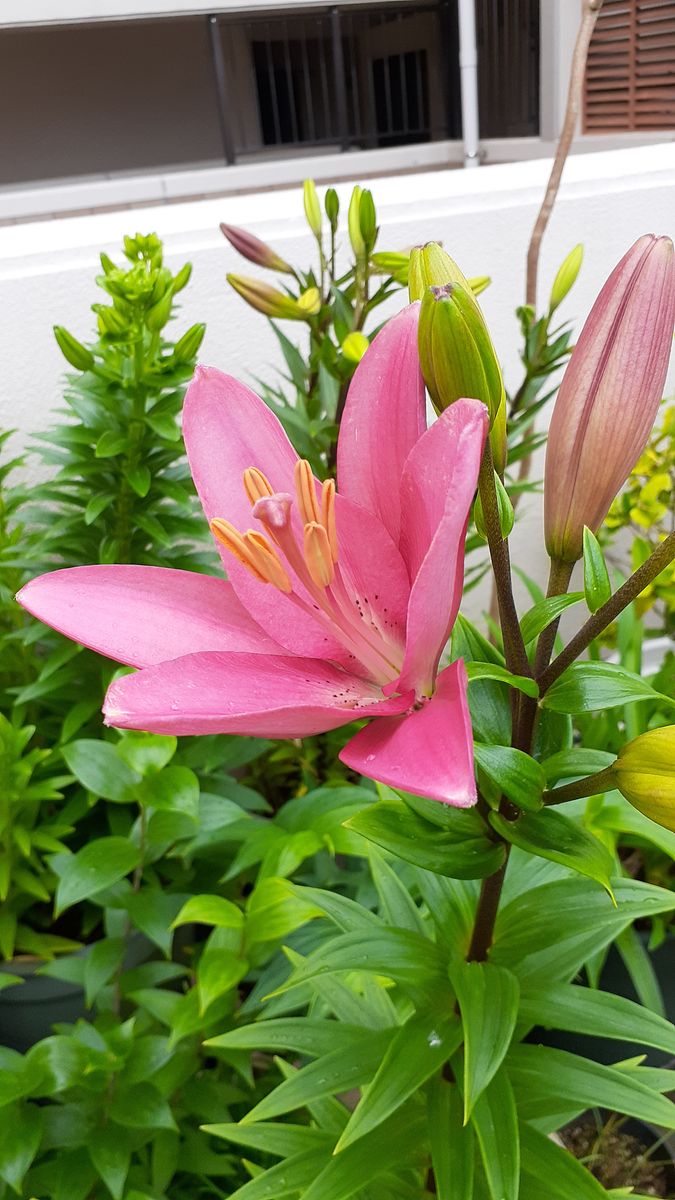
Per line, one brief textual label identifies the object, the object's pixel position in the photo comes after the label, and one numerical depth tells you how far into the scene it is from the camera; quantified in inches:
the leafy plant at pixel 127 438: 35.0
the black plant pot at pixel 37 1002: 35.7
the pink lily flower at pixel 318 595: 10.5
